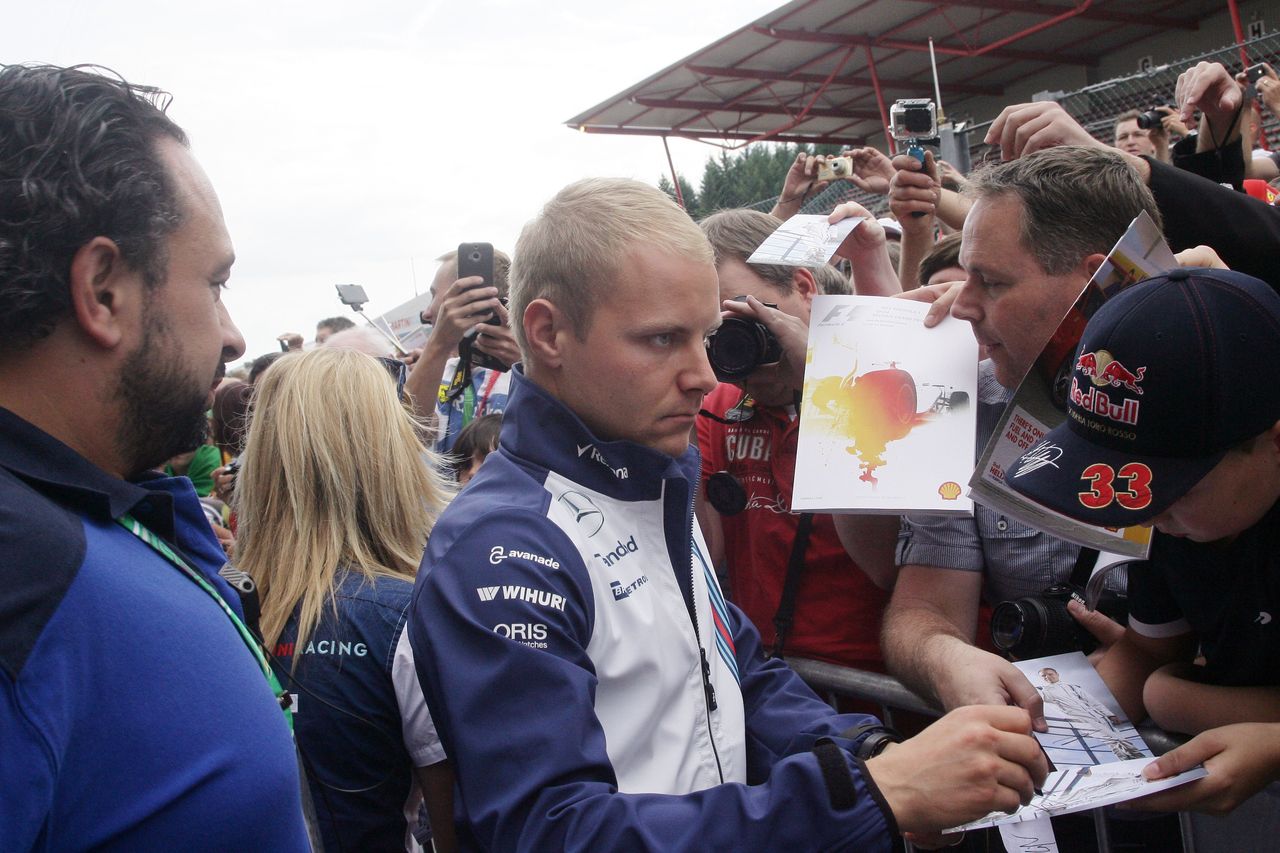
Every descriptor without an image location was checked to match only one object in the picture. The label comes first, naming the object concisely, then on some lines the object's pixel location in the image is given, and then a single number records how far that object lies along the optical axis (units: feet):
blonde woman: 6.75
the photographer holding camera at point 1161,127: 14.46
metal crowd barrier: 7.24
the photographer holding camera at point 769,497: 8.16
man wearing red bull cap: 4.63
